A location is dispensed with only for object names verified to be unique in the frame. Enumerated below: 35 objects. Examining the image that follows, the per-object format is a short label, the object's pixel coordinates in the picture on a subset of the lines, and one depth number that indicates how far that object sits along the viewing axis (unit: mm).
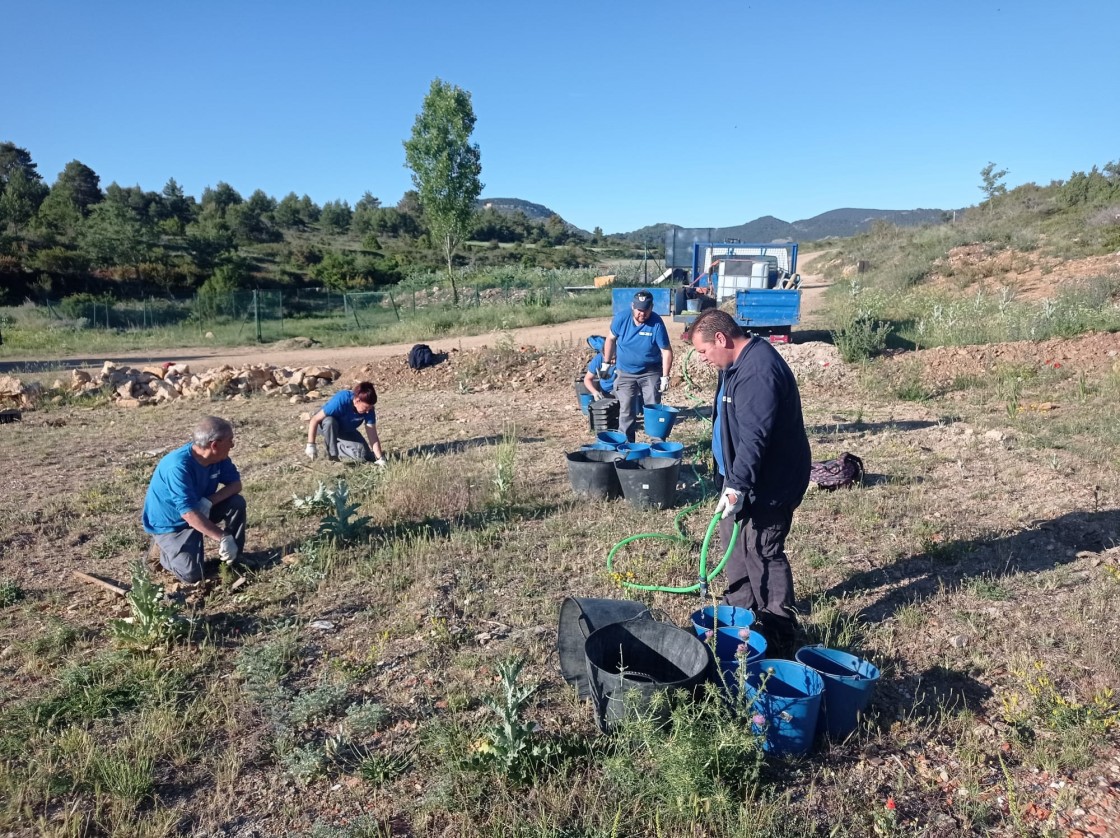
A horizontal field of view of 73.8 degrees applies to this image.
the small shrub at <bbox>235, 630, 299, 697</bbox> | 3588
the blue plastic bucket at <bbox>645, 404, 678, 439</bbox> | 7543
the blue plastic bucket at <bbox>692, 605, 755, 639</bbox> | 3596
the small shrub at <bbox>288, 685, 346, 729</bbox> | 3328
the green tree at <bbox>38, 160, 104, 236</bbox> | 41147
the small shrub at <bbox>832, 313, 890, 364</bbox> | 12539
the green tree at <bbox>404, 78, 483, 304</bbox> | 28266
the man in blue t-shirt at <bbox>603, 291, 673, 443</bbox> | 7059
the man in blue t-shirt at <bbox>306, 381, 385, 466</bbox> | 7535
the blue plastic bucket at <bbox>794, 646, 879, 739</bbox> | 3092
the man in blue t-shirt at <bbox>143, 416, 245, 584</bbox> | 4570
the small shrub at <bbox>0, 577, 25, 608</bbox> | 4568
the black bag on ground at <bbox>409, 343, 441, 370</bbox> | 14570
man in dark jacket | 3562
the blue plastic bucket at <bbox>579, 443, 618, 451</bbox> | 6491
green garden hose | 3771
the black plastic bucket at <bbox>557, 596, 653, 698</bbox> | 3477
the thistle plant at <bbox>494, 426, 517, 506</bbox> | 6137
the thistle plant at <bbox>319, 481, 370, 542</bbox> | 5312
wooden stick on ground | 4612
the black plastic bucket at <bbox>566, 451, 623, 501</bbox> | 6133
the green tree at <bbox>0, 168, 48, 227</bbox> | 39844
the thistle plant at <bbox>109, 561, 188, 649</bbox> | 3877
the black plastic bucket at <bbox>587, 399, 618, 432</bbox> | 8250
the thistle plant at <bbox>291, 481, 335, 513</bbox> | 5926
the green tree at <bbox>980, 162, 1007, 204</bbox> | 51341
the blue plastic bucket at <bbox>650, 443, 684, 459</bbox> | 6387
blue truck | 14156
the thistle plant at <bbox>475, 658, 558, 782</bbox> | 2877
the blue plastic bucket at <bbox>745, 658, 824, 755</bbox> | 2891
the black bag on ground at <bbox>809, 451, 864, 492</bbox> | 6383
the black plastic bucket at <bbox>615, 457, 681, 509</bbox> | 5852
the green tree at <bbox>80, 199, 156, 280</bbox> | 36031
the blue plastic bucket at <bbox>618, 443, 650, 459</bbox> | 6373
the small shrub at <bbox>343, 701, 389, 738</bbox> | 3271
